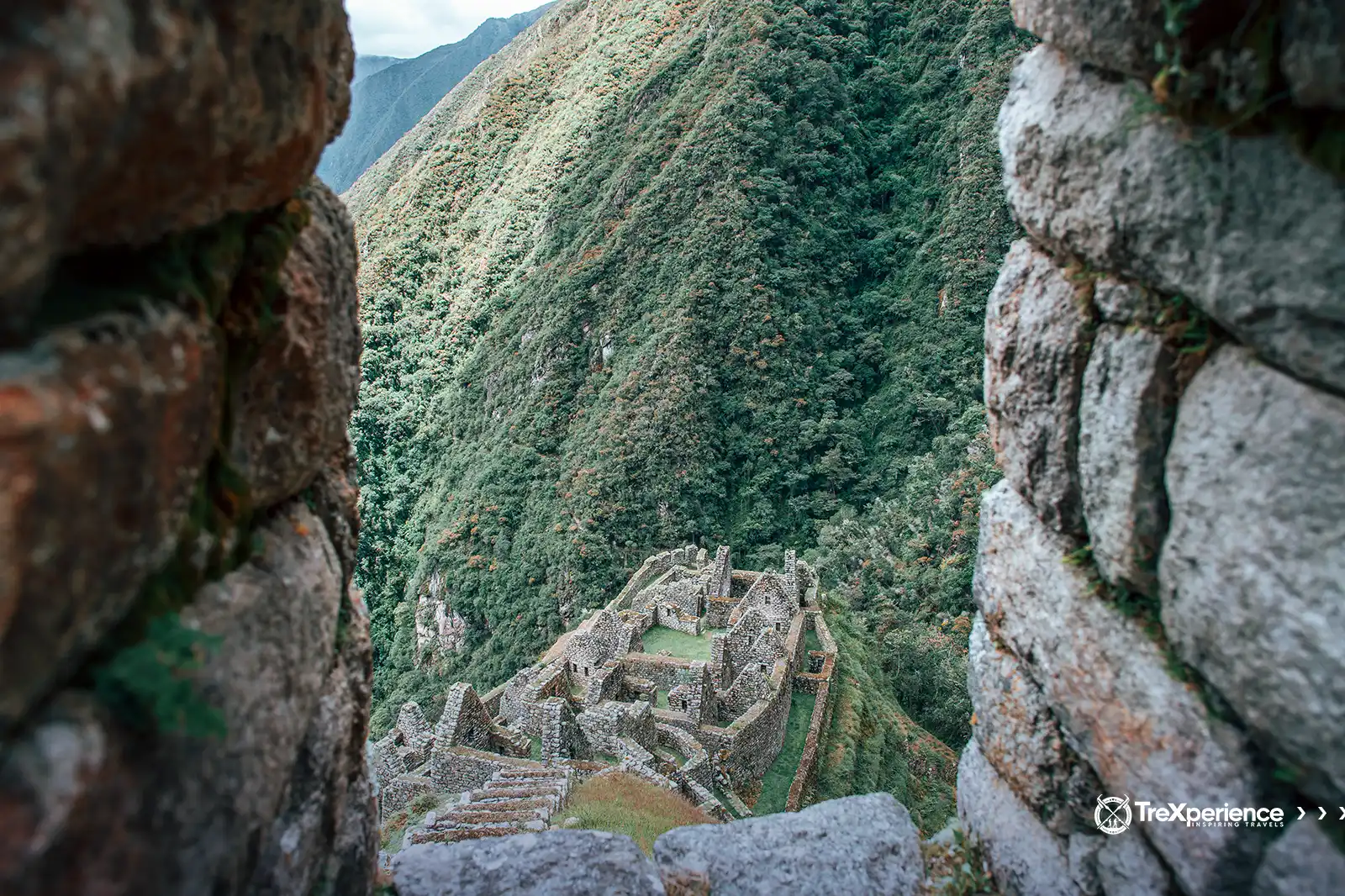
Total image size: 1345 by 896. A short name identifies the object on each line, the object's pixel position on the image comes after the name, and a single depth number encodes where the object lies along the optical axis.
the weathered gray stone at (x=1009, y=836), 4.61
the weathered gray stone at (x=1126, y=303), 3.79
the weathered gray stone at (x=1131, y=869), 3.84
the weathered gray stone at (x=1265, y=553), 2.80
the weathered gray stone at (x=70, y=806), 1.95
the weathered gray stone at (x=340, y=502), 4.26
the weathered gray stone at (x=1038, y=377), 4.33
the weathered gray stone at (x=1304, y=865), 2.95
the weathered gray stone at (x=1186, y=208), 2.86
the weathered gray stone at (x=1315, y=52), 2.63
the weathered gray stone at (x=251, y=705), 2.60
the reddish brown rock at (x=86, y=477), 1.88
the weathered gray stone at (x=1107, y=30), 3.49
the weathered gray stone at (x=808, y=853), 5.09
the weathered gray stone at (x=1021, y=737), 4.59
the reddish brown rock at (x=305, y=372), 3.33
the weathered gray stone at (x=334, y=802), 3.46
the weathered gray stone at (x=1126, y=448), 3.71
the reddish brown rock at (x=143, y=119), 1.79
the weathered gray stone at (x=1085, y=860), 4.29
